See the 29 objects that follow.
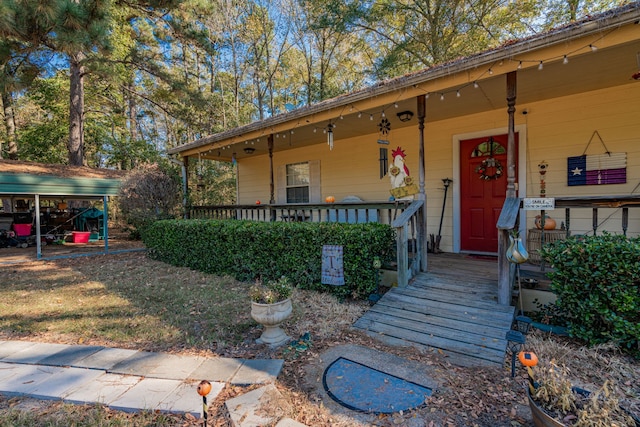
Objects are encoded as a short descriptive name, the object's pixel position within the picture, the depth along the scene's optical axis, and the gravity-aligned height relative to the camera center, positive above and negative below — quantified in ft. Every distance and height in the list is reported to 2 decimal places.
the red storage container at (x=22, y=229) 36.24 -1.70
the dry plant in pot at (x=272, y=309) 10.10 -3.32
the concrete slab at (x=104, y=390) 7.57 -4.63
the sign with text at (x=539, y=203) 10.80 +0.16
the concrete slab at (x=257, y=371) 8.14 -4.53
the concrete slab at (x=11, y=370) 8.70 -4.65
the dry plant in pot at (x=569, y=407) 5.06 -3.58
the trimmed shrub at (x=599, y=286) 8.36 -2.34
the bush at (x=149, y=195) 27.81 +1.68
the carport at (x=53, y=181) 27.17 +3.26
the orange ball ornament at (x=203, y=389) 5.48 -3.24
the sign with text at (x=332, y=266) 13.78 -2.55
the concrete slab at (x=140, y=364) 8.77 -4.58
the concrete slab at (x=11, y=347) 10.16 -4.64
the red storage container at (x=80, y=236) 37.30 -2.74
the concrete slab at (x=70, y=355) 9.39 -4.59
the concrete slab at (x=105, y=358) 9.13 -4.57
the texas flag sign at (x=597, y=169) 14.49 +1.89
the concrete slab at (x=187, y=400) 7.07 -4.61
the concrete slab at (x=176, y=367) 8.54 -4.58
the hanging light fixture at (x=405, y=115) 17.77 +5.61
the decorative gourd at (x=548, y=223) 15.35 -0.79
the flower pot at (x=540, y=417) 5.36 -3.86
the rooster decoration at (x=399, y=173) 18.30 +2.25
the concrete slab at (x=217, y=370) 8.34 -4.57
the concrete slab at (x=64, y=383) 7.83 -4.63
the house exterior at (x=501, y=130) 11.25 +4.80
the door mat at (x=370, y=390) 7.13 -4.60
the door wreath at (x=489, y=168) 17.67 +2.39
